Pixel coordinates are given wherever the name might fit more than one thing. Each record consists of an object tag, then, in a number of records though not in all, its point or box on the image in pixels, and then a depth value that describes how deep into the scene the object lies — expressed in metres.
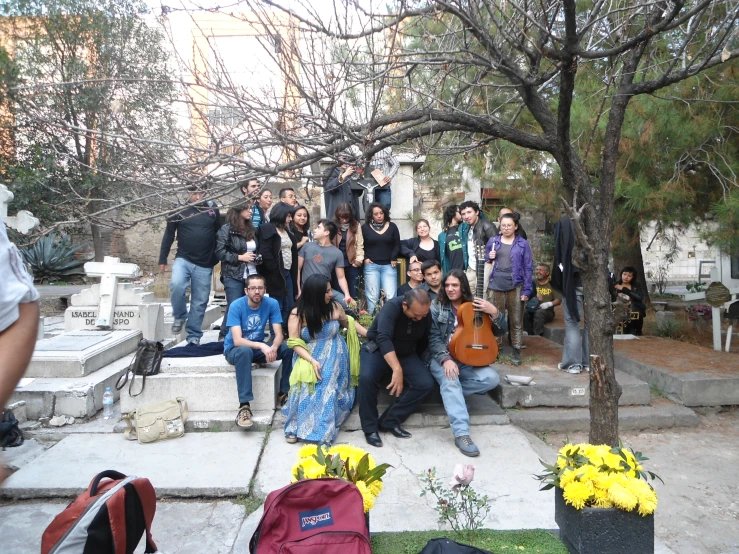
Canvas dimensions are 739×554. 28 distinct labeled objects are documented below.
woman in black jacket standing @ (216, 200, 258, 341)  6.65
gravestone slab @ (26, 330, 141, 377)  6.04
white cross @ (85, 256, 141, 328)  7.57
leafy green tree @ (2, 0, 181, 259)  11.96
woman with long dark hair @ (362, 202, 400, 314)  7.36
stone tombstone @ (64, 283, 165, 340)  7.60
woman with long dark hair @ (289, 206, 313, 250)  7.29
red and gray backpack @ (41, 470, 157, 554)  2.59
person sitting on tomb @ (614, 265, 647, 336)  8.67
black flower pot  2.86
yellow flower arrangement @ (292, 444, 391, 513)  2.99
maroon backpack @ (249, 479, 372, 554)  2.70
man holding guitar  5.25
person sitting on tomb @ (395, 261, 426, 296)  6.15
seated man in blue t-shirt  5.28
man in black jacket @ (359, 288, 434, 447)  5.12
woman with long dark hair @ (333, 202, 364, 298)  7.30
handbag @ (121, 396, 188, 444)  5.04
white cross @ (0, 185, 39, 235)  6.56
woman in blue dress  5.04
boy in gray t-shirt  6.90
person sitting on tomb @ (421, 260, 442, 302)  5.91
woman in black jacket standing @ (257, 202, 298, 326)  6.74
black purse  5.36
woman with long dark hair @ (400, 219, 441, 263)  7.46
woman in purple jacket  6.64
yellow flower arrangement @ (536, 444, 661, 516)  2.82
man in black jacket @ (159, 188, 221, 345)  6.85
